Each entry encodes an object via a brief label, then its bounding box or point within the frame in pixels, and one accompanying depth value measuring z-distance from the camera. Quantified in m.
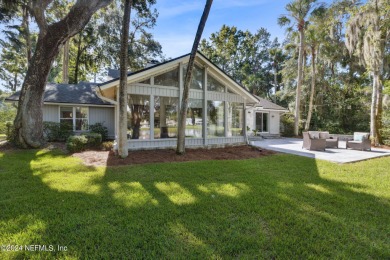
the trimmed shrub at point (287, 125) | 19.06
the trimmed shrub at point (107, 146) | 9.80
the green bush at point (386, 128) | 12.05
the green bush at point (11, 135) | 9.79
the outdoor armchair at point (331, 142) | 11.19
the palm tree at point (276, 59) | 30.38
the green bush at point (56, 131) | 12.06
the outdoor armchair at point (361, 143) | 10.47
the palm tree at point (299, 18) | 15.74
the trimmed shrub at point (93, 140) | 9.83
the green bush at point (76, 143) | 8.80
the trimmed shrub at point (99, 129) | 13.09
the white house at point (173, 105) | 8.54
